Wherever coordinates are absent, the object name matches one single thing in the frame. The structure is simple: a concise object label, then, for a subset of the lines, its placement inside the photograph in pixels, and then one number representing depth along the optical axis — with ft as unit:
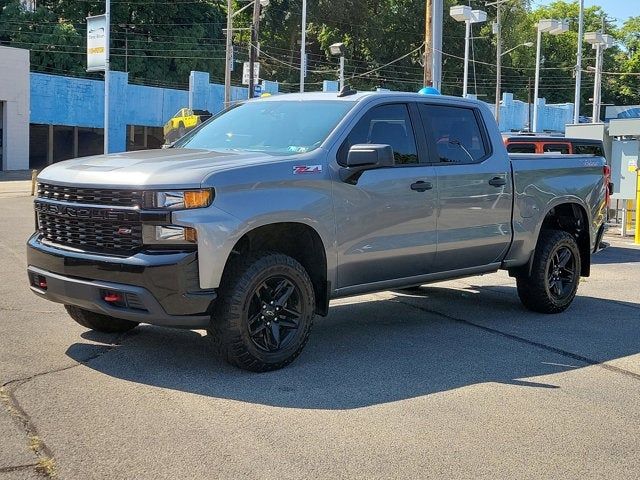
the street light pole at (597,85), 120.67
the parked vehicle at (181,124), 76.29
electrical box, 61.00
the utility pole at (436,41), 55.93
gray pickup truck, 17.13
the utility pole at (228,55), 117.91
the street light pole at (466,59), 131.06
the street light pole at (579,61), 113.46
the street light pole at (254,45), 109.50
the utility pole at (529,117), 179.75
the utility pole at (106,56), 96.63
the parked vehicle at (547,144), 47.26
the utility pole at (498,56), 141.32
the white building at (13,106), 119.44
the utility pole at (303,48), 152.23
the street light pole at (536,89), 144.76
